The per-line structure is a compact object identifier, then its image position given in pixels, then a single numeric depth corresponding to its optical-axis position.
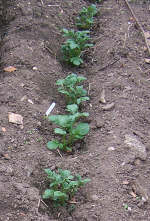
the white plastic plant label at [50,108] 3.39
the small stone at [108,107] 3.49
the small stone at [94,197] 2.67
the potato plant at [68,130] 3.01
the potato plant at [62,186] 2.57
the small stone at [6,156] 2.79
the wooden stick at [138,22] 4.43
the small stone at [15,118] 3.13
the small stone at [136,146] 3.02
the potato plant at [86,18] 4.64
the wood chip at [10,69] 3.69
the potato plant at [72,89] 3.42
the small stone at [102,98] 3.60
